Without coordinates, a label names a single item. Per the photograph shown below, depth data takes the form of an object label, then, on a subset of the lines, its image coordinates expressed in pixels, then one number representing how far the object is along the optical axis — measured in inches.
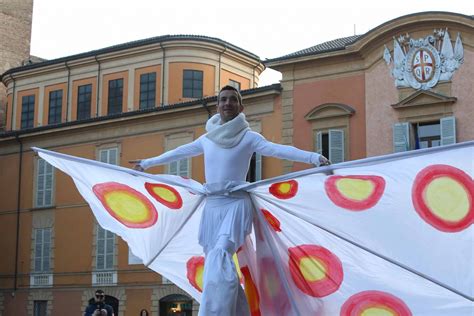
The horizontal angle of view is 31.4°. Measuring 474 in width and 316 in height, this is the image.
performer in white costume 227.0
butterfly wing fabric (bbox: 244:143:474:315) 217.0
